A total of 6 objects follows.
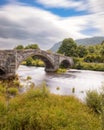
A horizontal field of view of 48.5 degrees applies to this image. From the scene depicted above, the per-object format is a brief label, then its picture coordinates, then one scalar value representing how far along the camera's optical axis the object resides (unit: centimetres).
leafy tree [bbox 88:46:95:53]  6476
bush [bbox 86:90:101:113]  1044
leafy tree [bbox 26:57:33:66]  5411
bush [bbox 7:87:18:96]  1485
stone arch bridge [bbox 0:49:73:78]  2359
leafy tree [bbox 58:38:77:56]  5864
